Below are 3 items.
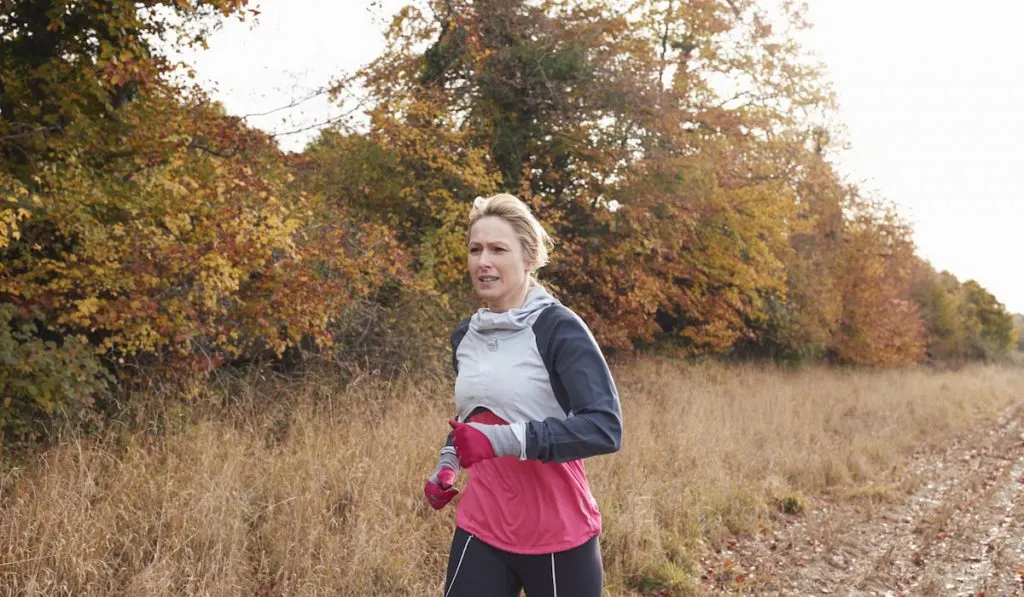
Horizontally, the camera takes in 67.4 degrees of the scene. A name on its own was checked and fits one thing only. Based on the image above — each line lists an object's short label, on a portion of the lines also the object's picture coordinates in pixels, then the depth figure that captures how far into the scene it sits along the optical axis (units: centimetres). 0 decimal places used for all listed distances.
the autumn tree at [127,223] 574
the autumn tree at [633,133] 1138
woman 221
